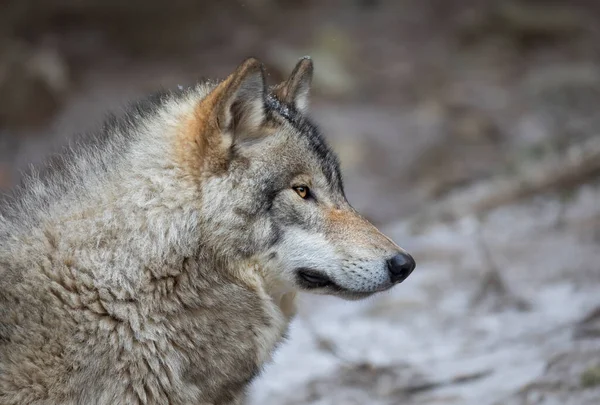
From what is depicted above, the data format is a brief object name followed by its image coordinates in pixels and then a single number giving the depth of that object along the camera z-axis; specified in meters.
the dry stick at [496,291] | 14.69
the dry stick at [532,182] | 19.09
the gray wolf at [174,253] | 8.14
